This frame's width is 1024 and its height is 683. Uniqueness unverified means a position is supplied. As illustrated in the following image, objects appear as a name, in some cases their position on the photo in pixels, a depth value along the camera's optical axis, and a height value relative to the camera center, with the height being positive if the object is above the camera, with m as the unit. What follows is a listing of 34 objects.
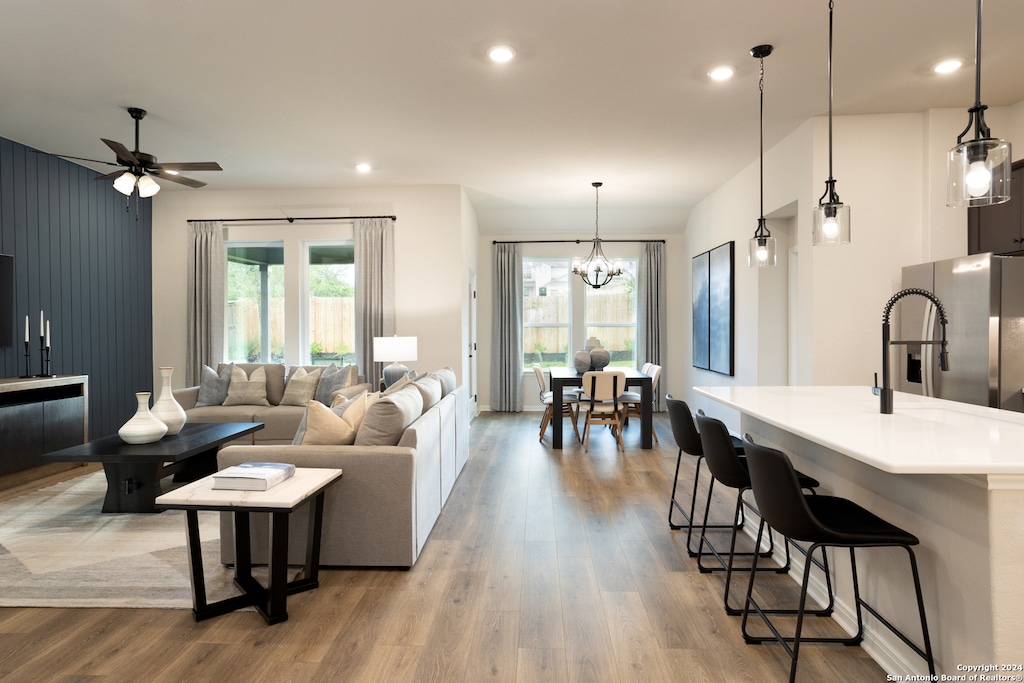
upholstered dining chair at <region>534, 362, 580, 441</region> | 6.31 -0.73
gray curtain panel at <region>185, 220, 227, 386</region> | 6.64 +0.45
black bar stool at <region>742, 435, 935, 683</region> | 1.78 -0.62
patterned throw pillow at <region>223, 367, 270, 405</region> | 5.68 -0.53
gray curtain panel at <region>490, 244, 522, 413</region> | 8.33 +0.13
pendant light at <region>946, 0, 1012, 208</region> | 1.71 +0.49
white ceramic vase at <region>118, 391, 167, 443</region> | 3.71 -0.58
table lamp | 5.71 -0.17
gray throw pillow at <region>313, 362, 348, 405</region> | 5.67 -0.47
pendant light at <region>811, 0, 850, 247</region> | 2.52 +0.48
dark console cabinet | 4.54 -0.66
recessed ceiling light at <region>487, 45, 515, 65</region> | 3.31 +1.63
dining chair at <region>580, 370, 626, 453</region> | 5.64 -0.63
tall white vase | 3.99 -0.51
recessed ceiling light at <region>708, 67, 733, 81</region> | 3.56 +1.62
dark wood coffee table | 3.46 -0.72
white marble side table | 2.28 -0.82
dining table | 5.86 -0.69
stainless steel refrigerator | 3.38 +0.00
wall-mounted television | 4.86 +0.33
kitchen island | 1.53 -0.56
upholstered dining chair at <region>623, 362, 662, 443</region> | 6.02 -0.69
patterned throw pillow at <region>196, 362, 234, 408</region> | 5.67 -0.50
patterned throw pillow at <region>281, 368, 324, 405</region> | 5.67 -0.51
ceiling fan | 4.02 +1.20
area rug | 2.62 -1.15
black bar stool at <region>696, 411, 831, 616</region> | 2.53 -0.58
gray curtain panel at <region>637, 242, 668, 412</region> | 8.33 +0.37
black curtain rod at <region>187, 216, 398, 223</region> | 6.70 +1.34
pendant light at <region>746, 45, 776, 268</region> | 3.18 +0.47
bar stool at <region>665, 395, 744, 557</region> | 3.18 -0.55
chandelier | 6.76 +0.80
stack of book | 2.39 -0.59
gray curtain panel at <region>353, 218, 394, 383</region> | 6.55 +0.58
